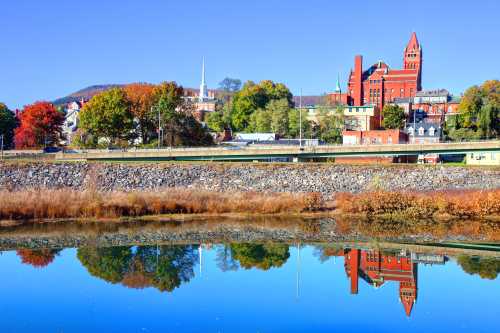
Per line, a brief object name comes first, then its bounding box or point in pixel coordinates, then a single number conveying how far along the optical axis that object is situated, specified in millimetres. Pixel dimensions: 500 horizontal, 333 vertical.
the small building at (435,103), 131250
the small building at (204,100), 176250
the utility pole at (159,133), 74950
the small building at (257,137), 93194
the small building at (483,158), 69700
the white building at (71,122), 129750
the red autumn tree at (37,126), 85875
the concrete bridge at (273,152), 60562
